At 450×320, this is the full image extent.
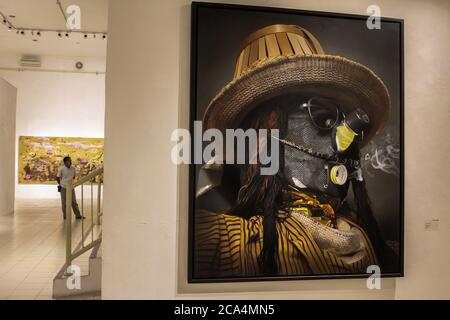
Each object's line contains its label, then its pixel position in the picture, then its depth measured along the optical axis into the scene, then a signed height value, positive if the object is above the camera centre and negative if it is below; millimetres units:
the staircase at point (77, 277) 4256 -1259
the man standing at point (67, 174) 9090 -159
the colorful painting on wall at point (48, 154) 13547 +485
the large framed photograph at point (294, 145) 2691 +187
